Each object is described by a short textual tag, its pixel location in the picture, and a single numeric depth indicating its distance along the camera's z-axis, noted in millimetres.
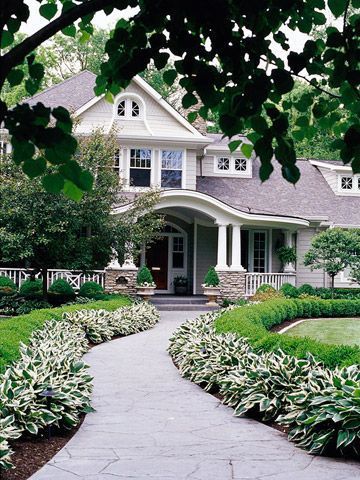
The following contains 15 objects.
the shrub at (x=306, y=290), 22531
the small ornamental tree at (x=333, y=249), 21250
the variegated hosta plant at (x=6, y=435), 4812
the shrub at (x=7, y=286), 19484
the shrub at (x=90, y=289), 20166
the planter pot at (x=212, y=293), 21547
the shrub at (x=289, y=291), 22219
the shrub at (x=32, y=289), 19641
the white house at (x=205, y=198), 22625
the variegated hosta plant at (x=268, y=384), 7051
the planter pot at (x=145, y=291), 21016
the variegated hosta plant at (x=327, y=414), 5602
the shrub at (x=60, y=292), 19531
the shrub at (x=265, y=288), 22016
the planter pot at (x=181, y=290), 24172
